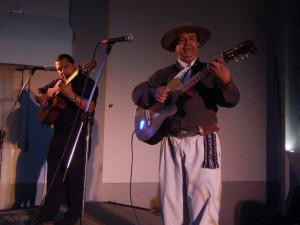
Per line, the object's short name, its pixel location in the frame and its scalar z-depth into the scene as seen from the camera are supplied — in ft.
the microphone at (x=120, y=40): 9.24
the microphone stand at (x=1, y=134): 12.97
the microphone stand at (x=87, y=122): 9.20
